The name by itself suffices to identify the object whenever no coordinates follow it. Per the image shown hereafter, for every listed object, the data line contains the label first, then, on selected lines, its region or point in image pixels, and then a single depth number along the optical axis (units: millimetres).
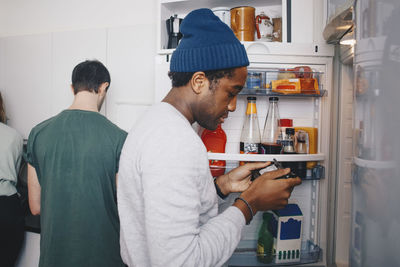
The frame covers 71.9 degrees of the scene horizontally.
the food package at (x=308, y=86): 1056
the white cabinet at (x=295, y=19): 1158
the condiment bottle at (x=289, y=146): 1087
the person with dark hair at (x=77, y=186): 1070
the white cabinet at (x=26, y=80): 1804
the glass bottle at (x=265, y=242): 1131
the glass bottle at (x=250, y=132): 1107
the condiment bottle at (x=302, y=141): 1122
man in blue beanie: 505
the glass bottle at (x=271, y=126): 1174
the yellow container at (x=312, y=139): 1124
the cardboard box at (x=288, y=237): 1100
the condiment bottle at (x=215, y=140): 1215
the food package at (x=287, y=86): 1048
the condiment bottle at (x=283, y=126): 1106
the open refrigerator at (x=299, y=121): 1101
